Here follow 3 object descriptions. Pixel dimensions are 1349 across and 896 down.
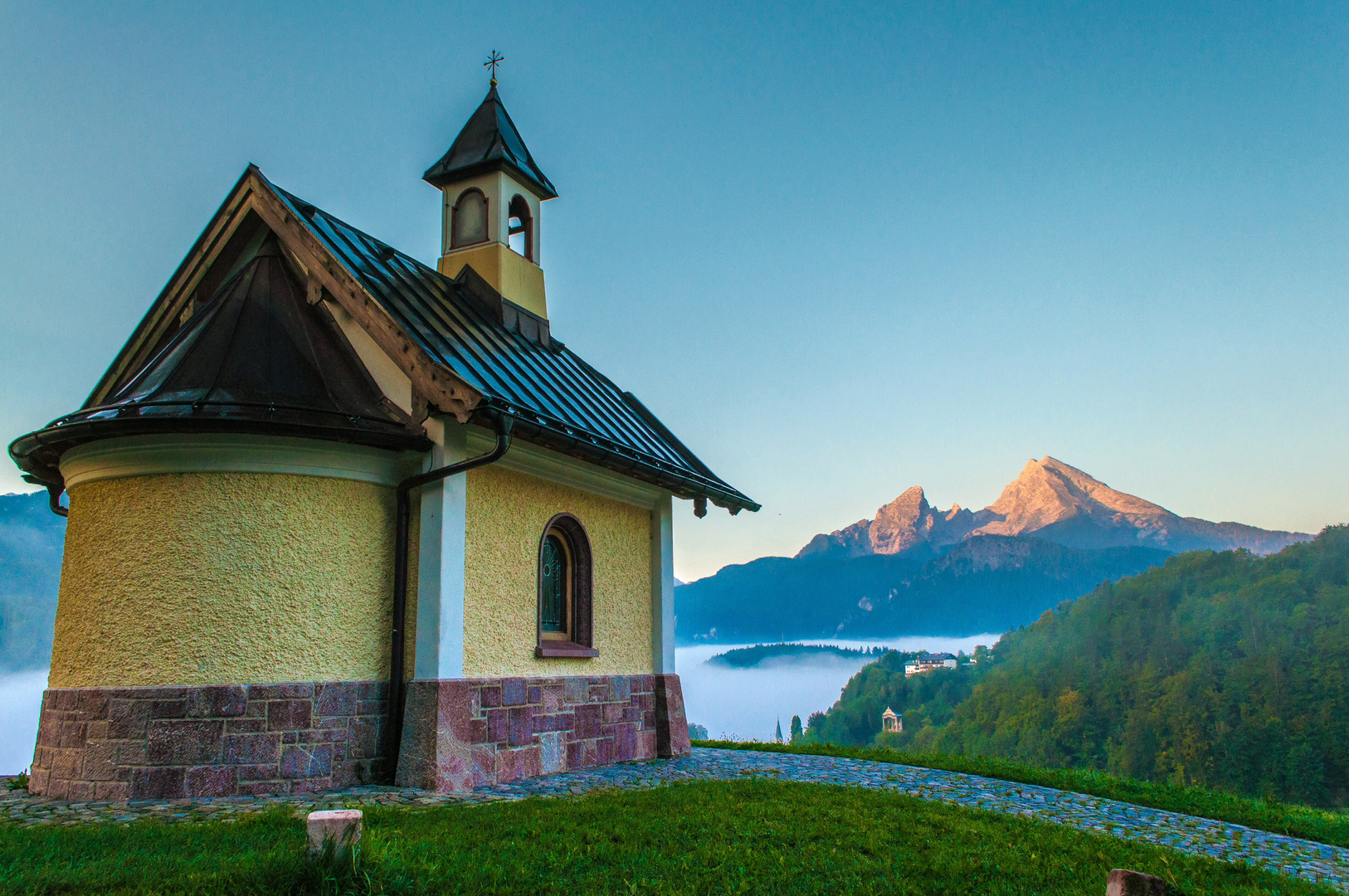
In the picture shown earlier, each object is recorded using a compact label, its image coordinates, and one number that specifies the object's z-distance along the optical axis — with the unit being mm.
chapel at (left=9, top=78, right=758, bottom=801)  7062
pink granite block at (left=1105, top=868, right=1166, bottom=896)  2953
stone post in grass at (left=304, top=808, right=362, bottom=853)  3824
